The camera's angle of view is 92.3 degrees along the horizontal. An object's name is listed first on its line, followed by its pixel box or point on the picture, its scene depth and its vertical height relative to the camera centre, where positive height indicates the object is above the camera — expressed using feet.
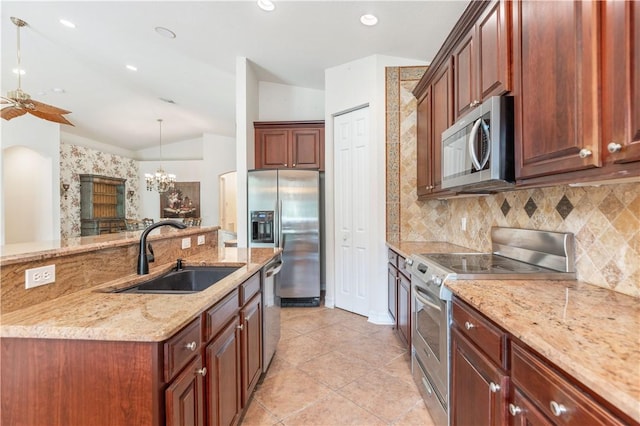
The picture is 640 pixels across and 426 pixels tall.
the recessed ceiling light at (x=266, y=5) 9.04 +6.18
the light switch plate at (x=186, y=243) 7.82 -0.78
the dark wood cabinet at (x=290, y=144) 14.96 +3.31
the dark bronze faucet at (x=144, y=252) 5.66 -0.72
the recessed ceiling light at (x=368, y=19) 9.34 +5.93
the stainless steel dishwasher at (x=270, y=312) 7.32 -2.57
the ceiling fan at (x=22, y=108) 10.87 +3.86
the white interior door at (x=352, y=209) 11.80 +0.10
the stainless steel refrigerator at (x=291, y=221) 13.16 -0.39
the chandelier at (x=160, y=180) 24.18 +2.60
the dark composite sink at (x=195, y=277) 6.48 -1.41
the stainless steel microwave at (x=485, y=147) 4.94 +1.12
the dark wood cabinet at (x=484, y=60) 4.98 +2.83
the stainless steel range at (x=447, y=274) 5.08 -1.10
